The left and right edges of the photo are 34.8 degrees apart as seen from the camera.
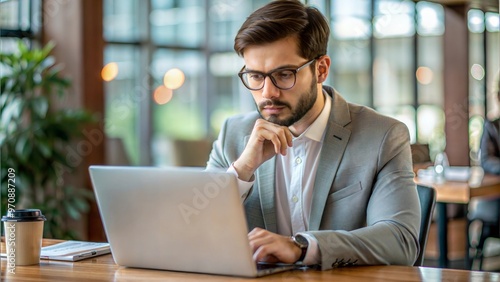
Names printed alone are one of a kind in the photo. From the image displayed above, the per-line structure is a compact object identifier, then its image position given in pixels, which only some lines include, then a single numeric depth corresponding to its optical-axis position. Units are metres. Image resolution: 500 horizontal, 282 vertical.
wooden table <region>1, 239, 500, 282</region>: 1.87
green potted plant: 5.19
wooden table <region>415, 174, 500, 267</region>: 5.09
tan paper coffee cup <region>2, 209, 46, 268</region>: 2.12
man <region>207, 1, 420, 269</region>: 2.26
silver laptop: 1.84
